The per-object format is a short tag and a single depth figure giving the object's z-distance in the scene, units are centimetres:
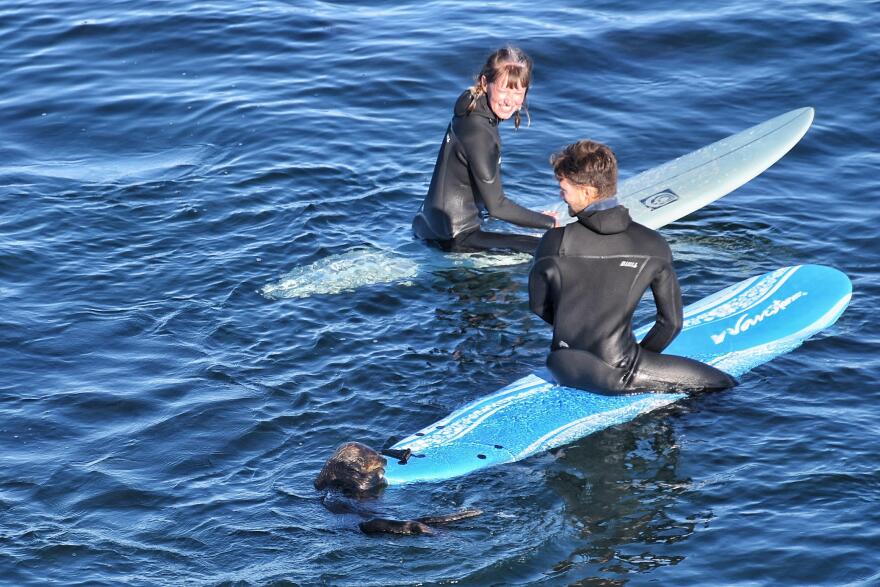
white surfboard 1897
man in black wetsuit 1244
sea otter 1222
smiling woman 1659
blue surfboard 1285
